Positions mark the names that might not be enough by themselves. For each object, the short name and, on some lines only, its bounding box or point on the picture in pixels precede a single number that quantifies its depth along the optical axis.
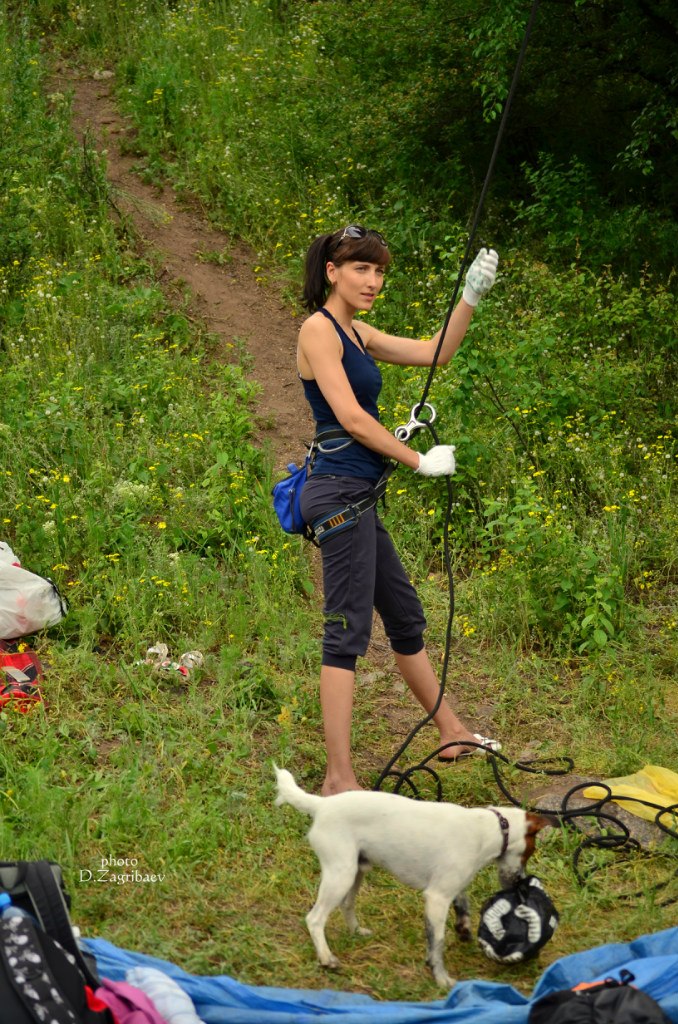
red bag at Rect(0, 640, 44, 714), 4.66
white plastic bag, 5.01
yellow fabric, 4.12
